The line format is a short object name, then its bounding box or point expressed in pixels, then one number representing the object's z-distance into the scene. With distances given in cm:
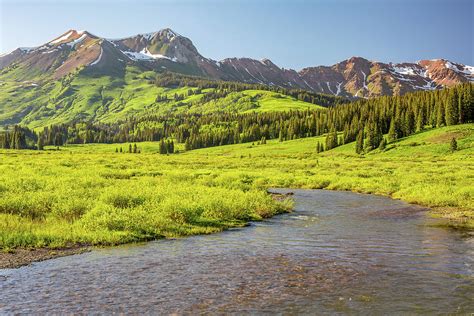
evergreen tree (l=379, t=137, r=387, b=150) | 13550
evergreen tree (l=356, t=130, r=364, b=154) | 13988
